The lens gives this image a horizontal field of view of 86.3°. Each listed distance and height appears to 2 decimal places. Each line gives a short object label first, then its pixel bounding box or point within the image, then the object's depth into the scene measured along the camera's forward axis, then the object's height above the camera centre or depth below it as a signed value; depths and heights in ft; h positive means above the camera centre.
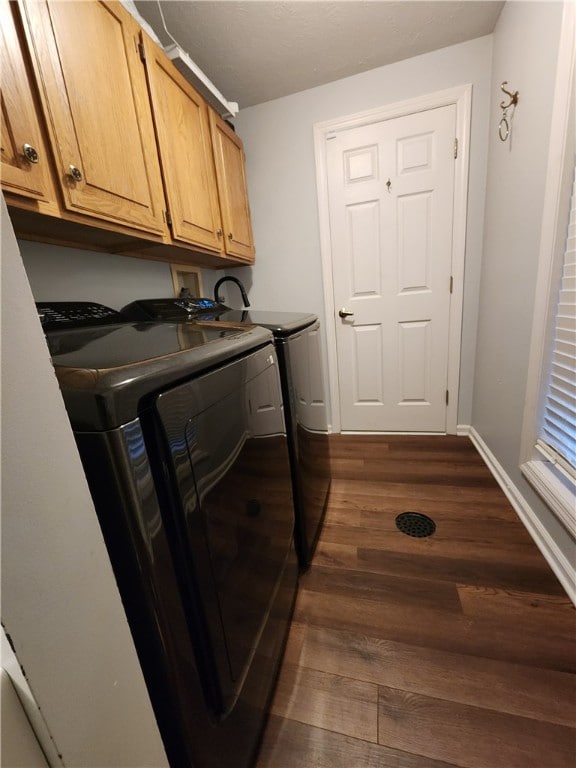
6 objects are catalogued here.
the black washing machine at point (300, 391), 3.84 -1.20
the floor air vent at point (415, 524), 4.79 -3.61
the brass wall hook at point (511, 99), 4.80 +2.87
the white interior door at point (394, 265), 6.52 +0.68
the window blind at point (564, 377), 3.67 -1.18
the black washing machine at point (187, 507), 1.45 -1.09
